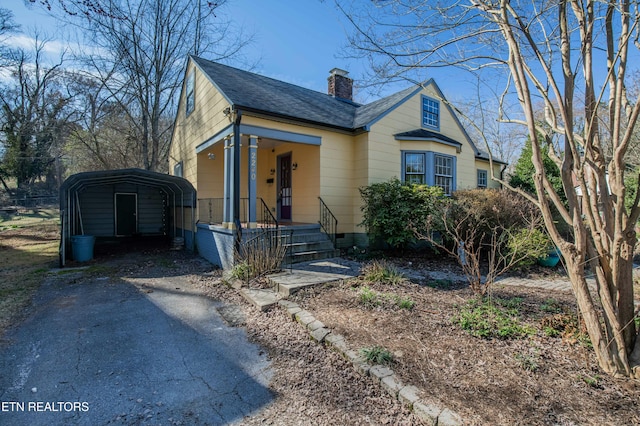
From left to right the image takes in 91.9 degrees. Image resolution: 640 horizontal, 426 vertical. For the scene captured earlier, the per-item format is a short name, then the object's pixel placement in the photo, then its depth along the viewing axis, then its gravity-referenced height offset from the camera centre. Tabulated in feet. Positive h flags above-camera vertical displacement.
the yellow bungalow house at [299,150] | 25.72 +6.23
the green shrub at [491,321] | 11.55 -4.42
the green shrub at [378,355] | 10.02 -4.79
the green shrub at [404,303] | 14.53 -4.42
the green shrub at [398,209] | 25.29 +0.09
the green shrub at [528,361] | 9.40 -4.71
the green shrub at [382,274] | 18.56 -3.98
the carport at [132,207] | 33.40 +0.24
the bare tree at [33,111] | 64.69 +21.30
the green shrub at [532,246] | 21.76 -2.49
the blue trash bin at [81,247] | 29.35 -3.77
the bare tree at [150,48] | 47.21 +25.95
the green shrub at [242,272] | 20.54 -4.17
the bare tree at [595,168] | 8.73 +1.28
